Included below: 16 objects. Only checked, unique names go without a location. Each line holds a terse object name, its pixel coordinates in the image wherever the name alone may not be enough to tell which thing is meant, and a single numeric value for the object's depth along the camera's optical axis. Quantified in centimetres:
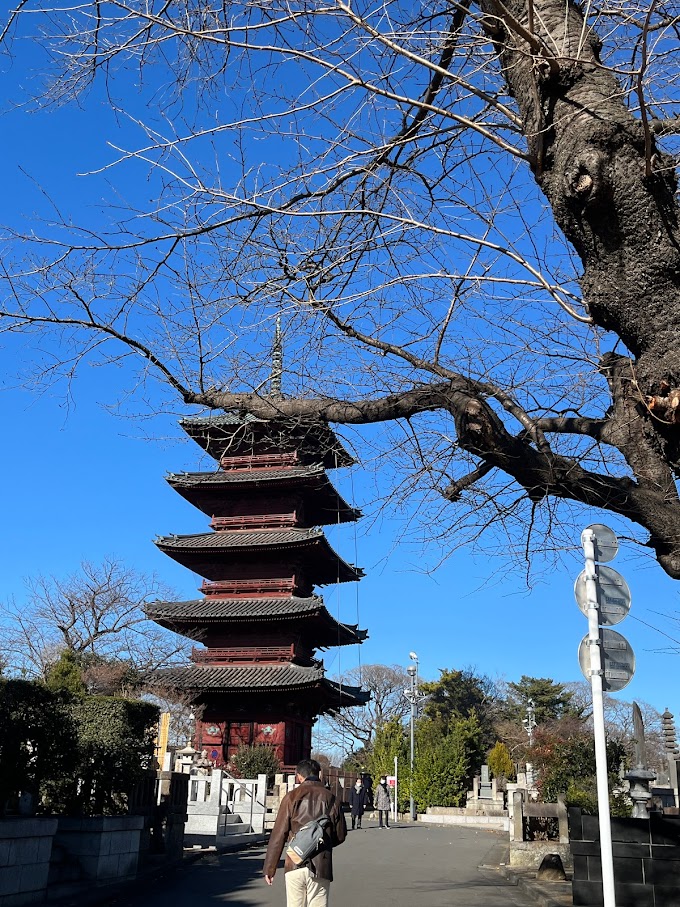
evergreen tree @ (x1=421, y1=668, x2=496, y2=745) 5991
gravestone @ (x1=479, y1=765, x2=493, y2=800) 3469
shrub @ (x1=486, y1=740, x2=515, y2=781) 4275
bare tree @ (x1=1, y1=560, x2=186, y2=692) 3194
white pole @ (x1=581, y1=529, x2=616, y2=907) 520
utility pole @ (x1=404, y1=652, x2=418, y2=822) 3466
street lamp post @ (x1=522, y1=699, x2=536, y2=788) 4297
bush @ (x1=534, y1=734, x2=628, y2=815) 1391
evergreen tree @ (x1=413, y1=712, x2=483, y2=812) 3550
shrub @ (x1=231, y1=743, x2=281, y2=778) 2830
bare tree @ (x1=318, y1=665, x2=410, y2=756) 5553
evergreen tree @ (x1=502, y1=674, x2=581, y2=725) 5974
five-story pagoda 3127
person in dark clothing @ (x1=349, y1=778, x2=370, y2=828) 2425
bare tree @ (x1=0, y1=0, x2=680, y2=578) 404
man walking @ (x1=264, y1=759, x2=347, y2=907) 604
